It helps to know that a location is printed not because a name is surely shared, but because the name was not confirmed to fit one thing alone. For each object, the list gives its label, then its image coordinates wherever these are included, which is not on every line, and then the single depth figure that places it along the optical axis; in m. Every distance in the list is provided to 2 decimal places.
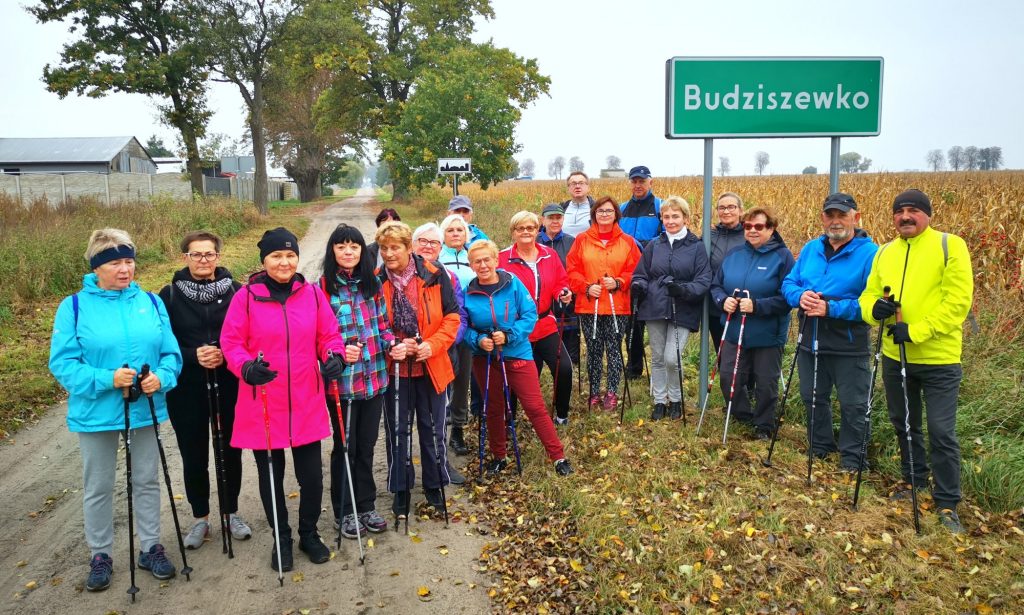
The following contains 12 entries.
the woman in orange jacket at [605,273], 6.66
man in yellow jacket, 4.43
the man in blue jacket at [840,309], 5.21
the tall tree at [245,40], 29.17
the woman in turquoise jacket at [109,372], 4.12
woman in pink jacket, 4.33
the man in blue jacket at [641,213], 7.55
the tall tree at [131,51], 27.00
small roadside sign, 15.79
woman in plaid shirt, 4.72
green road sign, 5.89
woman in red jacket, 6.44
